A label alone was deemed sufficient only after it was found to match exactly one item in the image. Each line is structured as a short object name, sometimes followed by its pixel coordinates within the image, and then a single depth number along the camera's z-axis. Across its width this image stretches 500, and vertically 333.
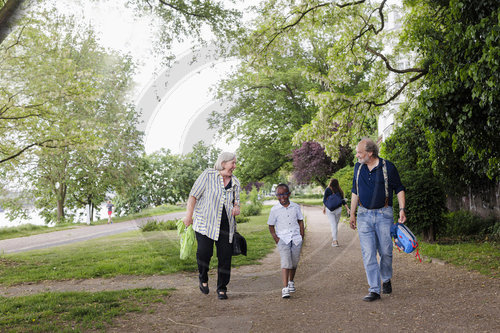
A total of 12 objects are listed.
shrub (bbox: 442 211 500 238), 11.62
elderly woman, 5.65
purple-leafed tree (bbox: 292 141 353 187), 25.53
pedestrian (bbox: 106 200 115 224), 25.08
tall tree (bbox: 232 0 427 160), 11.30
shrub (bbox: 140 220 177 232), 16.78
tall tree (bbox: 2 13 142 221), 12.01
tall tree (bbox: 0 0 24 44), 4.95
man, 5.29
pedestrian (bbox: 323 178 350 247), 10.41
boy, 5.58
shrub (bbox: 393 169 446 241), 10.12
